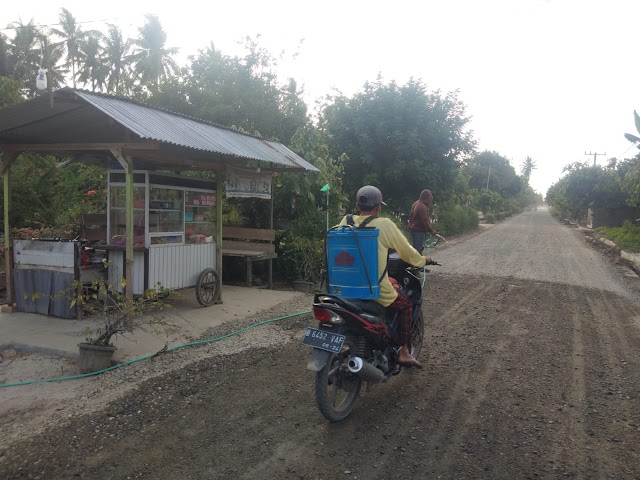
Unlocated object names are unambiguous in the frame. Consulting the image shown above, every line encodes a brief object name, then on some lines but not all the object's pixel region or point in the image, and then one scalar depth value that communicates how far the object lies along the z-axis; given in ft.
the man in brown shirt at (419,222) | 31.40
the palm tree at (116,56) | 125.18
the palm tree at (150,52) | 124.98
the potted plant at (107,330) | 16.15
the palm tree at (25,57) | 99.86
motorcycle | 12.14
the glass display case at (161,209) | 23.25
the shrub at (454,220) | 84.22
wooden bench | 30.94
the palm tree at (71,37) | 118.73
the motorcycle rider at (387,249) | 13.29
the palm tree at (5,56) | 97.66
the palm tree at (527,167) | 379.55
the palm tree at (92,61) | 123.34
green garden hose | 15.36
